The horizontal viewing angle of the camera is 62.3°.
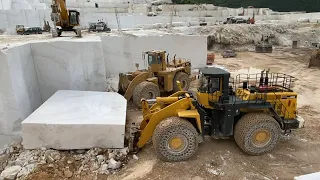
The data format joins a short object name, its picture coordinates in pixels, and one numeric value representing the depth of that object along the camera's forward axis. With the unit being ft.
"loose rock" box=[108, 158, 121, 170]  19.90
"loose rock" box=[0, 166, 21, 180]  18.67
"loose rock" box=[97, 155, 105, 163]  20.55
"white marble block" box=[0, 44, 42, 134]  23.12
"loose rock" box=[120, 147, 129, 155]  21.57
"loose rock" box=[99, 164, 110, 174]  19.61
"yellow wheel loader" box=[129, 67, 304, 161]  20.68
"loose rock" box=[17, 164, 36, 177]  18.84
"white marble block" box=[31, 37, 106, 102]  29.48
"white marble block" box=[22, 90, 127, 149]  20.70
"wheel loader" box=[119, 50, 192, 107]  33.58
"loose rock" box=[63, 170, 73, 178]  19.00
